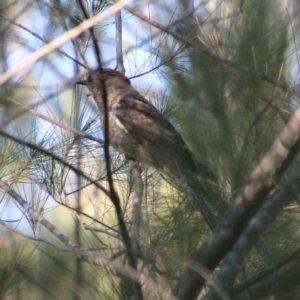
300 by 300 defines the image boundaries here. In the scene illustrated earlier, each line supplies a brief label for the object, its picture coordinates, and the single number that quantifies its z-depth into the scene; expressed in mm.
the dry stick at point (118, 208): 4719
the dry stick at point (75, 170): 4977
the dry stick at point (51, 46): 3629
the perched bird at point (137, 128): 7285
